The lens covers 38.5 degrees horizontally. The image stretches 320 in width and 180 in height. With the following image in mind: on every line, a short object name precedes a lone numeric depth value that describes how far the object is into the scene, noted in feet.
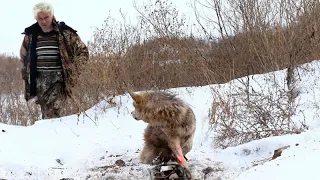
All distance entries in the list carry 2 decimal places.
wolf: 15.07
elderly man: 23.27
